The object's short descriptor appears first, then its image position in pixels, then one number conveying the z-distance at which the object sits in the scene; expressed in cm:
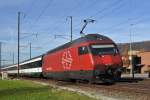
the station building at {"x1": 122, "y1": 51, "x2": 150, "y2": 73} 9144
